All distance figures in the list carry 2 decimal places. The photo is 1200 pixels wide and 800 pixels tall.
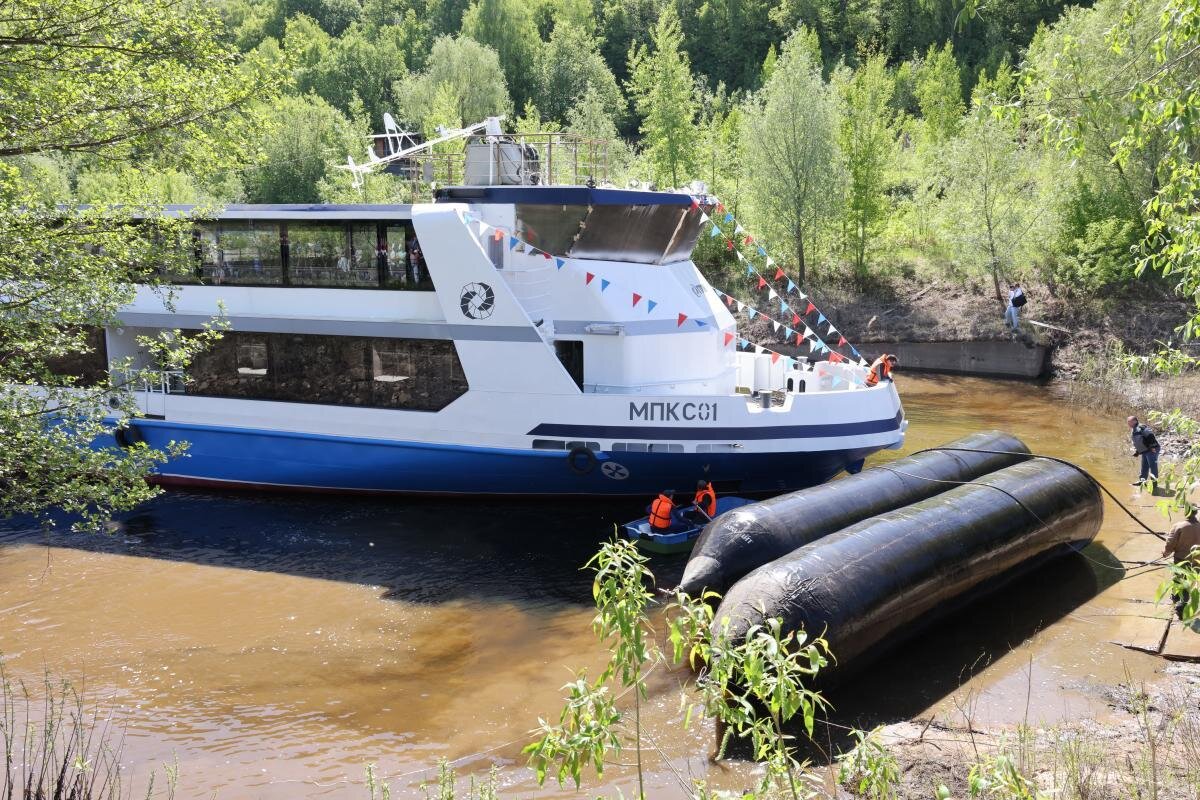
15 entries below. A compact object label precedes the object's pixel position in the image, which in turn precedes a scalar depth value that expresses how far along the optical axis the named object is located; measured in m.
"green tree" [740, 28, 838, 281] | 29.59
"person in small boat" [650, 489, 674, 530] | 12.93
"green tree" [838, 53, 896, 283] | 31.88
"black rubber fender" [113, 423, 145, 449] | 16.19
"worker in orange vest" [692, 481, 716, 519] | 13.08
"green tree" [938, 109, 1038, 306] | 26.91
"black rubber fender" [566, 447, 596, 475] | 14.25
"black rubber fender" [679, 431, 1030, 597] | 10.41
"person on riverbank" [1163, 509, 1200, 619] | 10.02
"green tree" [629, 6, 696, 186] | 34.59
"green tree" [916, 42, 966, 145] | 40.09
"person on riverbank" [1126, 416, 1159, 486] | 14.17
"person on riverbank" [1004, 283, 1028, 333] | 25.42
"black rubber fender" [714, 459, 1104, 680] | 8.88
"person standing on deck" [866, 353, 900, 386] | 14.91
